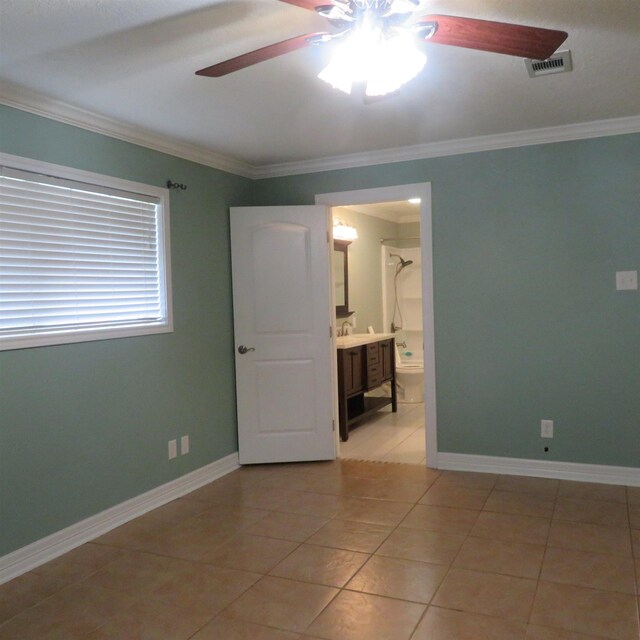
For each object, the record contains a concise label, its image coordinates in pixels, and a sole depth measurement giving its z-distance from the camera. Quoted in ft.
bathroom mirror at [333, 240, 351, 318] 19.51
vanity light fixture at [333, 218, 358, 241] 19.36
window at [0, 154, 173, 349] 9.31
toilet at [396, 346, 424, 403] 21.70
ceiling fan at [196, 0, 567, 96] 5.75
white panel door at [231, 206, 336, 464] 14.60
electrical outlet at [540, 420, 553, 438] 13.05
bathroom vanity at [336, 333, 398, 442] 16.87
